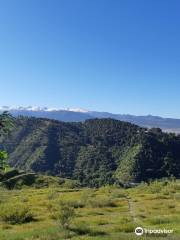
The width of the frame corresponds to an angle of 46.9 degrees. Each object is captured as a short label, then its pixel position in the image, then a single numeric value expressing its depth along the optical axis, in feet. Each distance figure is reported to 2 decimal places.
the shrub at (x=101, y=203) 81.06
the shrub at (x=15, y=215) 61.44
